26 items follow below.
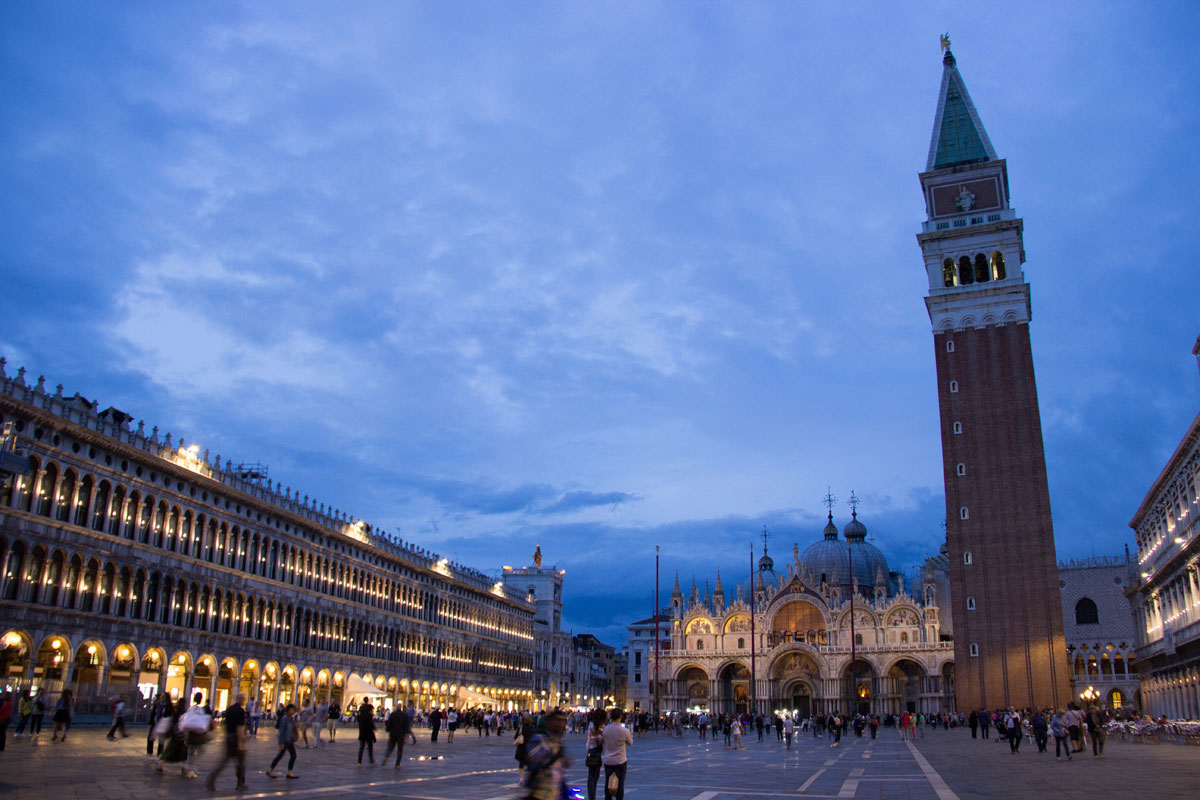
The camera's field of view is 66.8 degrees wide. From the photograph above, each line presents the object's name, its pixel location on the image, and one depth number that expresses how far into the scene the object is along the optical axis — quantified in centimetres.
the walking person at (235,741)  1531
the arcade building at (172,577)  3762
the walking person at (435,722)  3638
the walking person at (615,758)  1330
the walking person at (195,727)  1628
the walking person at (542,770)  898
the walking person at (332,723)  3601
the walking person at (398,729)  2194
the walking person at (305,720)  3100
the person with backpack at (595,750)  1552
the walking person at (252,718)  3706
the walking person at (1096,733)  2775
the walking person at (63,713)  2591
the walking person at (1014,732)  3206
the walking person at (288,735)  1869
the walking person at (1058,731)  2644
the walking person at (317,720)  3085
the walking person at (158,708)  3089
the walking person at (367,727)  2267
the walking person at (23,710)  2862
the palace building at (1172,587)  4250
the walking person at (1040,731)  3148
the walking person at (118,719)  2797
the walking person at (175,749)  1639
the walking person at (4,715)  2086
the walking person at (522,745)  1544
